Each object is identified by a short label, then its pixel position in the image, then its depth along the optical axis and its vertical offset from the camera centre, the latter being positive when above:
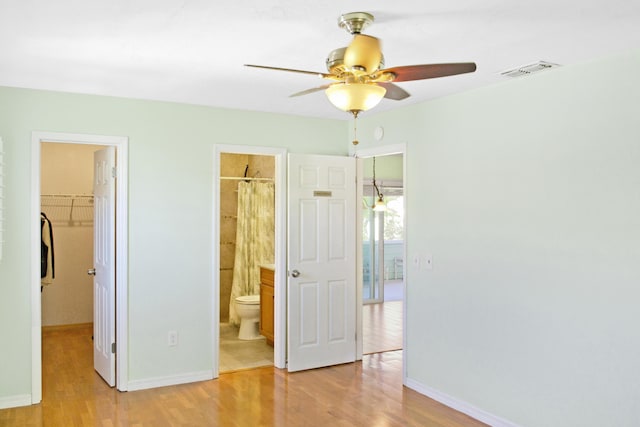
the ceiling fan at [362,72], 2.27 +0.65
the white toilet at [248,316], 6.03 -1.04
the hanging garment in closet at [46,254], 5.65 -0.33
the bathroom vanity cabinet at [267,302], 5.63 -0.84
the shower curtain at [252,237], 6.68 -0.19
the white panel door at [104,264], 4.50 -0.36
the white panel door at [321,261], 5.03 -0.38
